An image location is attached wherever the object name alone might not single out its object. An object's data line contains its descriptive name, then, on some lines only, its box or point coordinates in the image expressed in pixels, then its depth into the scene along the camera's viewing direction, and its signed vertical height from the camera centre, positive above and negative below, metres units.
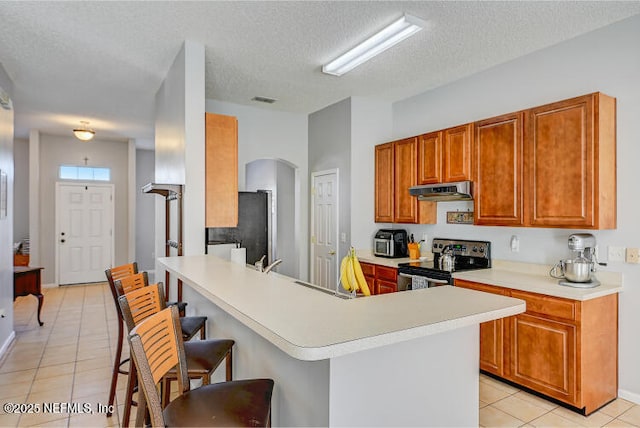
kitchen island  1.31 -0.57
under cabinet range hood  3.72 +0.24
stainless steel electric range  3.61 -0.52
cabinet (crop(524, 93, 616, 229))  2.80 +0.41
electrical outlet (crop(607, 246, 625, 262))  2.90 -0.31
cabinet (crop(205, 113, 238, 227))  3.59 +0.43
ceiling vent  5.01 +1.56
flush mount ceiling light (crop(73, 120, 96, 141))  6.02 +1.31
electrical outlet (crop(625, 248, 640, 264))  2.81 -0.30
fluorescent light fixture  2.91 +1.47
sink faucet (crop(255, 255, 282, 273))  2.89 -0.41
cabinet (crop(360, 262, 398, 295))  4.20 -0.73
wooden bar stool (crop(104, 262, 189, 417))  2.61 -0.68
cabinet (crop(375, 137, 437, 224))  4.43 +0.37
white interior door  5.30 -0.21
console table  4.65 -0.84
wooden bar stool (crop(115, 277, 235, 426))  1.83 -0.72
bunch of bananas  2.30 -0.38
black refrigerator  5.61 -0.17
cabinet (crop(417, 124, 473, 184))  3.78 +0.64
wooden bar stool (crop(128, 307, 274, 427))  1.19 -0.72
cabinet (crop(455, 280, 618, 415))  2.66 -1.00
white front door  7.34 -0.33
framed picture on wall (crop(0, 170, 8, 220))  3.74 +0.21
